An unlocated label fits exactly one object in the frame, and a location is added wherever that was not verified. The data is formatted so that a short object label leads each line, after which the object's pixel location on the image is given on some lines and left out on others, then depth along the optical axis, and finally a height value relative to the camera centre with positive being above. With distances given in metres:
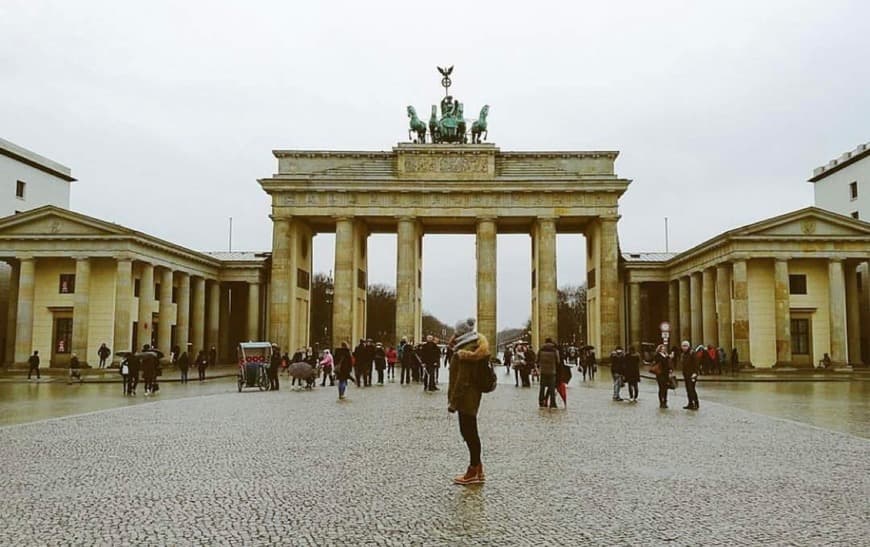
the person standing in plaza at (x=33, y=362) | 38.14 -1.05
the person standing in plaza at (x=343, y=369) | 25.12 -0.90
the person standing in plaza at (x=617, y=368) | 25.42 -0.86
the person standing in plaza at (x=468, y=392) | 9.91 -0.65
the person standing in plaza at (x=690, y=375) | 21.30 -0.91
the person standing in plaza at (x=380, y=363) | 34.09 -0.97
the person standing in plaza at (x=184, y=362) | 35.84 -1.01
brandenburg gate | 59.31 +10.07
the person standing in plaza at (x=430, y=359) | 28.81 -0.67
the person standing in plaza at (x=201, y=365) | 38.78 -1.20
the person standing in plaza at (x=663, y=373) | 22.42 -0.90
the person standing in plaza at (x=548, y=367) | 21.48 -0.70
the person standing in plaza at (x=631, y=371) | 25.03 -0.95
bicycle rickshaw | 30.62 -1.13
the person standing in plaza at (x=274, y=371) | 31.44 -1.21
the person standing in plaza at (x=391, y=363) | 39.89 -1.12
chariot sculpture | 61.81 +16.34
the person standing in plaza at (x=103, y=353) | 41.91 -0.68
